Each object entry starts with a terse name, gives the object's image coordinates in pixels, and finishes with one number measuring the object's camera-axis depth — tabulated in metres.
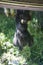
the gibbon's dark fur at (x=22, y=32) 3.89
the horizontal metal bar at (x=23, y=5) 2.64
